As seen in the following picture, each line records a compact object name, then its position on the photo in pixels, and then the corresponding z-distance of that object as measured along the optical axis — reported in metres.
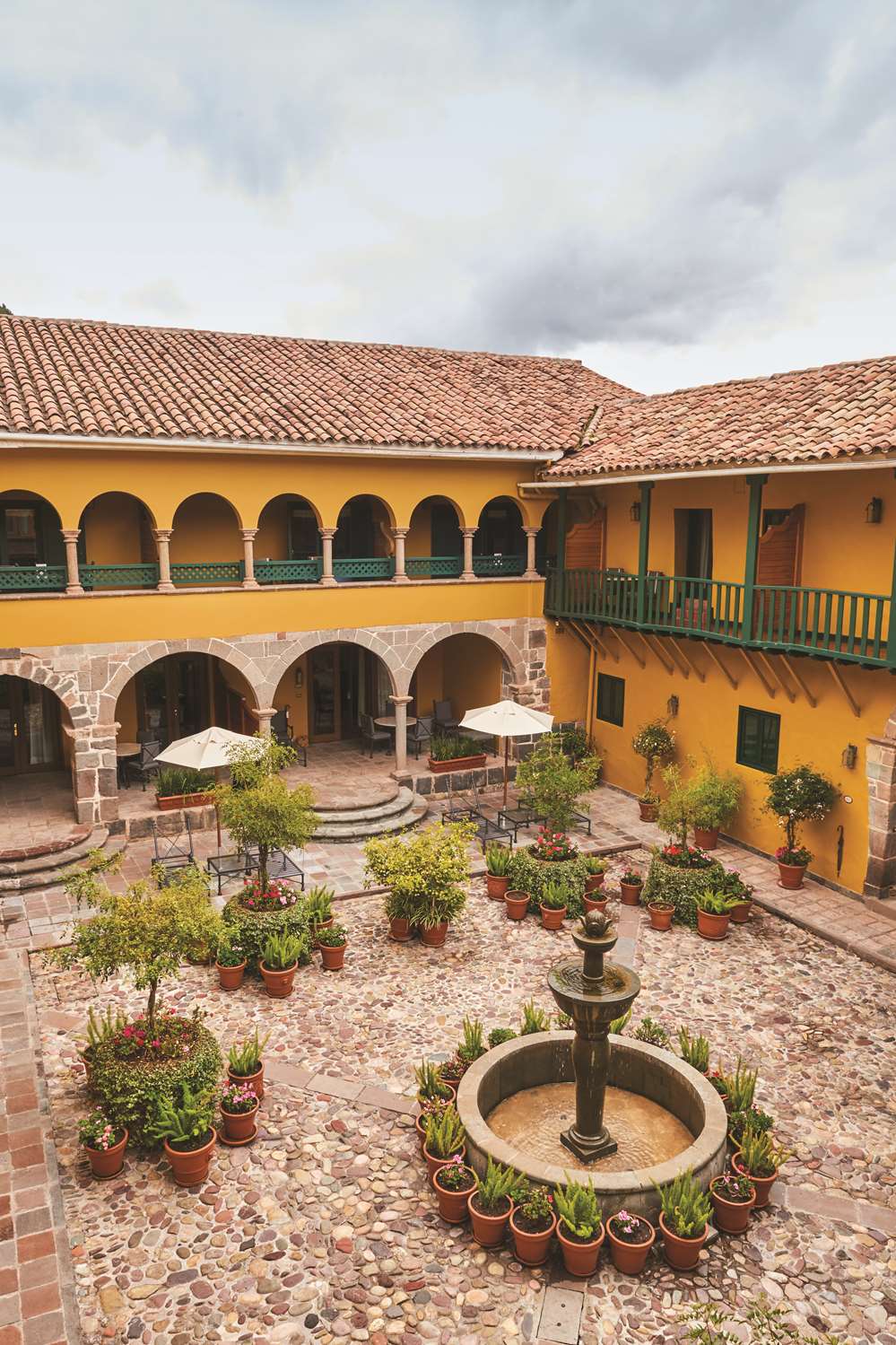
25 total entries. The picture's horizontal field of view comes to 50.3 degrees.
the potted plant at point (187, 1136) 8.27
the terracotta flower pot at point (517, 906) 13.95
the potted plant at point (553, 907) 13.77
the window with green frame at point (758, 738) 16.00
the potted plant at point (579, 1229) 7.29
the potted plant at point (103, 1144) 8.31
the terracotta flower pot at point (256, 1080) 9.33
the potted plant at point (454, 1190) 7.86
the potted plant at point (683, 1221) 7.33
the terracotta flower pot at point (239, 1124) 8.81
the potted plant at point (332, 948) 12.21
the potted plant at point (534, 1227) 7.38
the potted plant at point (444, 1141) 8.23
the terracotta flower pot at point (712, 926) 13.34
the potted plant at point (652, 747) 18.17
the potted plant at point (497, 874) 14.63
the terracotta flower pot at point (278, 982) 11.54
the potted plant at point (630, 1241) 7.30
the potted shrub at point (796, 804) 14.60
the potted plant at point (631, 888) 14.45
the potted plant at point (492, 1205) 7.58
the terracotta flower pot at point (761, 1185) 7.98
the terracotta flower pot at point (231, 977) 11.75
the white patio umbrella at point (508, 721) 16.75
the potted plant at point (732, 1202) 7.72
